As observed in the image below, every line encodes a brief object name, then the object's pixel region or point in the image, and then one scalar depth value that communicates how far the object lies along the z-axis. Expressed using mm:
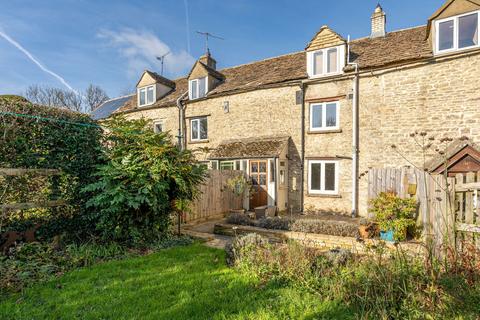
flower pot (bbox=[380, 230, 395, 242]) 7821
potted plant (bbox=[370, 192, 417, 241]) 7602
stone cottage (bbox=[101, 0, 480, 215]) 10430
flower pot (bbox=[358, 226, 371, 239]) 8019
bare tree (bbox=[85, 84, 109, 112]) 43938
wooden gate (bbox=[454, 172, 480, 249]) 4016
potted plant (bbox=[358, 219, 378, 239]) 8055
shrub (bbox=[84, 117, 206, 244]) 6547
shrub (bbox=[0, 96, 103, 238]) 5941
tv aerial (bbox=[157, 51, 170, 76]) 24452
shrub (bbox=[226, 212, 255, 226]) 9641
